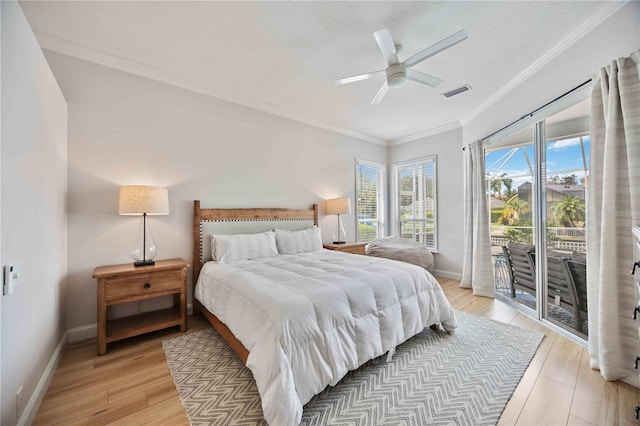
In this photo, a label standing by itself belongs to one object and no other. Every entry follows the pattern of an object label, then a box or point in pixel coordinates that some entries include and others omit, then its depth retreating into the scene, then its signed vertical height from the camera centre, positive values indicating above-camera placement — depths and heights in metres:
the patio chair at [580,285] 2.35 -0.69
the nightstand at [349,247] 4.06 -0.53
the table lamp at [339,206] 4.32 +0.15
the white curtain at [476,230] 3.68 -0.24
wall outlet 1.35 -1.01
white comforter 1.42 -0.72
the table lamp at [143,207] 2.41 +0.09
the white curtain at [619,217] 1.70 -0.03
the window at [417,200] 4.98 +0.29
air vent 3.25 +1.64
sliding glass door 2.45 -0.05
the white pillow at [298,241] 3.47 -0.37
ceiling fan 1.94 +1.34
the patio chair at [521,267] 2.99 -0.68
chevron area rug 1.51 -1.20
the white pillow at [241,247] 2.92 -0.38
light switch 1.22 -0.30
